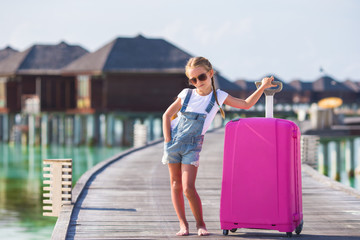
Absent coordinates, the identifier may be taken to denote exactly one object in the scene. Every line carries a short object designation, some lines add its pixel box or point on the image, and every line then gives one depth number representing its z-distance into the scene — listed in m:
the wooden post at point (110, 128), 44.28
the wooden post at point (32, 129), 49.91
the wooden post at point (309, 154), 14.70
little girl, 6.07
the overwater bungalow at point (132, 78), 40.75
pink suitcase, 6.00
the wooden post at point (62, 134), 49.22
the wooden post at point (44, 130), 49.12
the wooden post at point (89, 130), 46.09
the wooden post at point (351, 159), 30.32
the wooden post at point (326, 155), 32.22
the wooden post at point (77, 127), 47.62
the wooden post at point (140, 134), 34.19
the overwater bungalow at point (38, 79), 45.44
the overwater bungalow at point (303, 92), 79.44
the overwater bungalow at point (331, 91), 77.12
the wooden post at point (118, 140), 47.73
